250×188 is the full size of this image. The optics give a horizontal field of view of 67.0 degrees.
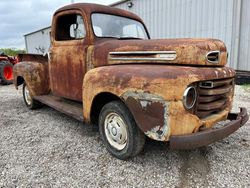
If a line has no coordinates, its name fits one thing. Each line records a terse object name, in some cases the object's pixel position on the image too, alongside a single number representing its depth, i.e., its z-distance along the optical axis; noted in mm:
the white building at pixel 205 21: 6714
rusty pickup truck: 1867
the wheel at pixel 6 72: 7875
